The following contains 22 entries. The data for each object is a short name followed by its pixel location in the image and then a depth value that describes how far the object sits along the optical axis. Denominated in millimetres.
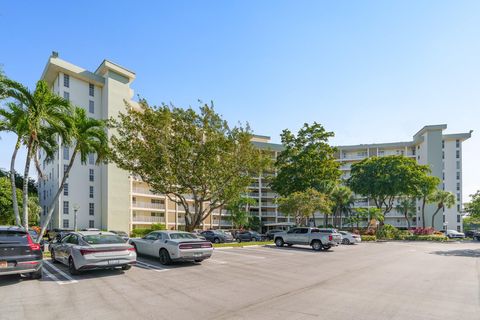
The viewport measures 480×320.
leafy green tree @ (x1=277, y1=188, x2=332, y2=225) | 33438
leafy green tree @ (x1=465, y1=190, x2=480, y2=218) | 45869
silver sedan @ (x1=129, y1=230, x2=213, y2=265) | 14094
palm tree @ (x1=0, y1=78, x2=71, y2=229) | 16109
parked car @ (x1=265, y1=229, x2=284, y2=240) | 42312
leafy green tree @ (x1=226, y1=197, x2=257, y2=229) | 64744
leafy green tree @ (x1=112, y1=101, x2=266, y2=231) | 24609
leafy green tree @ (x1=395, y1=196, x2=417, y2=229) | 65125
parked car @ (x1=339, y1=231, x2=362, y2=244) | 33594
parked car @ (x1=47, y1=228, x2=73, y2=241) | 32612
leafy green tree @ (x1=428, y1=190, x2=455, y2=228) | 59125
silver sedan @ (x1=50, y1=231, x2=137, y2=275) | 11227
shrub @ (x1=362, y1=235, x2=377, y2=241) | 40312
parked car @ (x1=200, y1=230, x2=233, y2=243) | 33938
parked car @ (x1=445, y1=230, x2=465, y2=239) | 53044
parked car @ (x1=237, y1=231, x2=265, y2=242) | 38069
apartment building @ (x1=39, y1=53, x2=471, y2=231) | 45594
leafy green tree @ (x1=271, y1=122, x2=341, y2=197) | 41969
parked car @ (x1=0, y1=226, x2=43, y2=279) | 9641
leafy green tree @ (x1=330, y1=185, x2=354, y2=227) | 45788
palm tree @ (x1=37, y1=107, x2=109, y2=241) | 18359
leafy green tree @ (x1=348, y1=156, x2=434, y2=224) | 48000
